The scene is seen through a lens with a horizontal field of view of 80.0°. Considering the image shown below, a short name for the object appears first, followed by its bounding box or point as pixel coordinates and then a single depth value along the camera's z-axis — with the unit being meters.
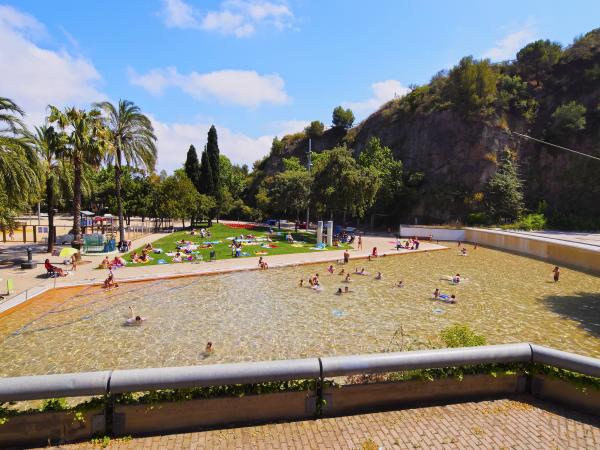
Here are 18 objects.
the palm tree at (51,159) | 25.09
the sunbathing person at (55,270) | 20.86
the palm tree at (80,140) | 25.00
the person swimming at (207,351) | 12.42
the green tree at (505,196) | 48.97
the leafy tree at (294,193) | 47.31
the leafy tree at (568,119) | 50.19
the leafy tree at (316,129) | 87.94
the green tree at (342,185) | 39.84
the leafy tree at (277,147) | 91.94
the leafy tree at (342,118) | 84.68
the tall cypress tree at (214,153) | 59.12
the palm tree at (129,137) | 31.58
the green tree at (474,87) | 56.31
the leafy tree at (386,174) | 53.59
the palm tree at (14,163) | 15.74
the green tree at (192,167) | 58.16
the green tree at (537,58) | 60.28
